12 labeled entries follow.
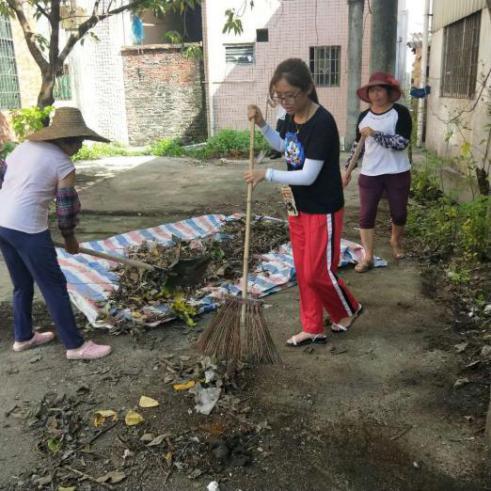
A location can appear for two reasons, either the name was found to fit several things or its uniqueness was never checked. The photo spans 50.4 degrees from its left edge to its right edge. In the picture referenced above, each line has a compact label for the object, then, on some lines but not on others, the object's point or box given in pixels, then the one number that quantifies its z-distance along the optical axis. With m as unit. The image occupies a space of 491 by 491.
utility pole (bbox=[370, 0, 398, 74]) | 7.09
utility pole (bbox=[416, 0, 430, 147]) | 10.66
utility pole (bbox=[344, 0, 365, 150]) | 12.95
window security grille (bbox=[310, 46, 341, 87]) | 14.77
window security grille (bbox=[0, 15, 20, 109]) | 11.82
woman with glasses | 3.19
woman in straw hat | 3.30
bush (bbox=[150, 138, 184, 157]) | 14.26
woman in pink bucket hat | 4.68
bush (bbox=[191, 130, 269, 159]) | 13.50
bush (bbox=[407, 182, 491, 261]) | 5.09
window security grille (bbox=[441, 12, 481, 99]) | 7.14
